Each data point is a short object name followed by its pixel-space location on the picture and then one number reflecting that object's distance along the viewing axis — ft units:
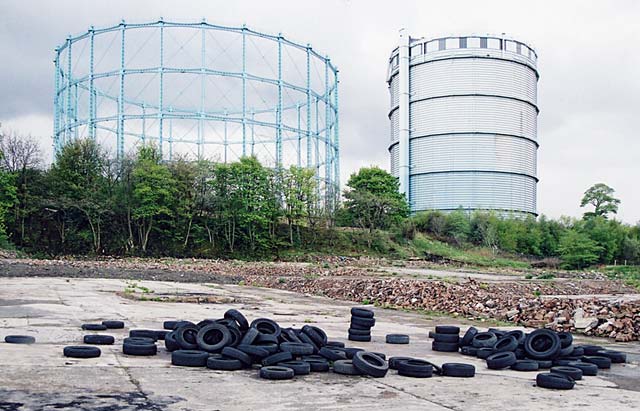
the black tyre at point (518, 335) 26.48
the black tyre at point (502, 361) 23.71
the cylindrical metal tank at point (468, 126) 214.28
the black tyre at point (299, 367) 20.72
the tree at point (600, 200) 272.10
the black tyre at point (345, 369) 21.08
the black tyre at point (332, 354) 22.94
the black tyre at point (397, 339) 30.07
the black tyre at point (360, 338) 30.42
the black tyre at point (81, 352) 22.02
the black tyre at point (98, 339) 25.49
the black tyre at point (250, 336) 23.04
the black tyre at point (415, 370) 20.94
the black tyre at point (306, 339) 24.44
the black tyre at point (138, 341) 24.29
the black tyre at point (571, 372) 21.40
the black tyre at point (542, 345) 24.86
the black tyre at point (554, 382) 19.76
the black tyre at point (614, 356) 26.18
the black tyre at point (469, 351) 27.12
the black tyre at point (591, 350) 26.55
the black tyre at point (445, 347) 28.27
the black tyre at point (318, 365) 21.56
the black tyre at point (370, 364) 20.79
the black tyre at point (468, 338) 28.30
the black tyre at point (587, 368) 22.81
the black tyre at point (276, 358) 21.50
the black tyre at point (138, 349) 23.36
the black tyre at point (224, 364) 21.42
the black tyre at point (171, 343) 24.53
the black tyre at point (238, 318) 25.77
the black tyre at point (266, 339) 23.48
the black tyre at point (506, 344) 25.48
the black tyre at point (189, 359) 21.85
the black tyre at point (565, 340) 25.88
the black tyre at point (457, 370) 21.45
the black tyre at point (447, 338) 28.37
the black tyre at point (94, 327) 29.71
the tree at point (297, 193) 170.60
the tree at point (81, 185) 148.05
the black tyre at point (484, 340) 27.02
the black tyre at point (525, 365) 23.62
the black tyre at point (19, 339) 24.61
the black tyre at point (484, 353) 26.01
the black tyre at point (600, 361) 24.91
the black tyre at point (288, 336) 24.36
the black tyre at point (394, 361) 21.88
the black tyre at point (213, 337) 23.32
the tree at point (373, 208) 190.39
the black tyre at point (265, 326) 25.44
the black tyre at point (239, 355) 21.76
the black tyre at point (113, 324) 30.86
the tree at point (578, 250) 192.95
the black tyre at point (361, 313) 31.37
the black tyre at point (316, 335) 24.81
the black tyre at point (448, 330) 29.07
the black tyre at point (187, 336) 23.93
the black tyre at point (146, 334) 26.79
